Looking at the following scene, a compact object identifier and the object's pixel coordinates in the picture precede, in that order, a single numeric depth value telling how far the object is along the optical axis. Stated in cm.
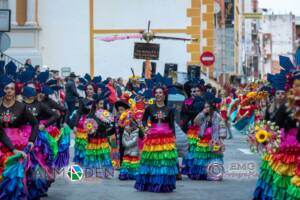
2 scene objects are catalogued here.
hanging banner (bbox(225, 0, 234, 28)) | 5118
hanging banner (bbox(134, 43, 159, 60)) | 3092
